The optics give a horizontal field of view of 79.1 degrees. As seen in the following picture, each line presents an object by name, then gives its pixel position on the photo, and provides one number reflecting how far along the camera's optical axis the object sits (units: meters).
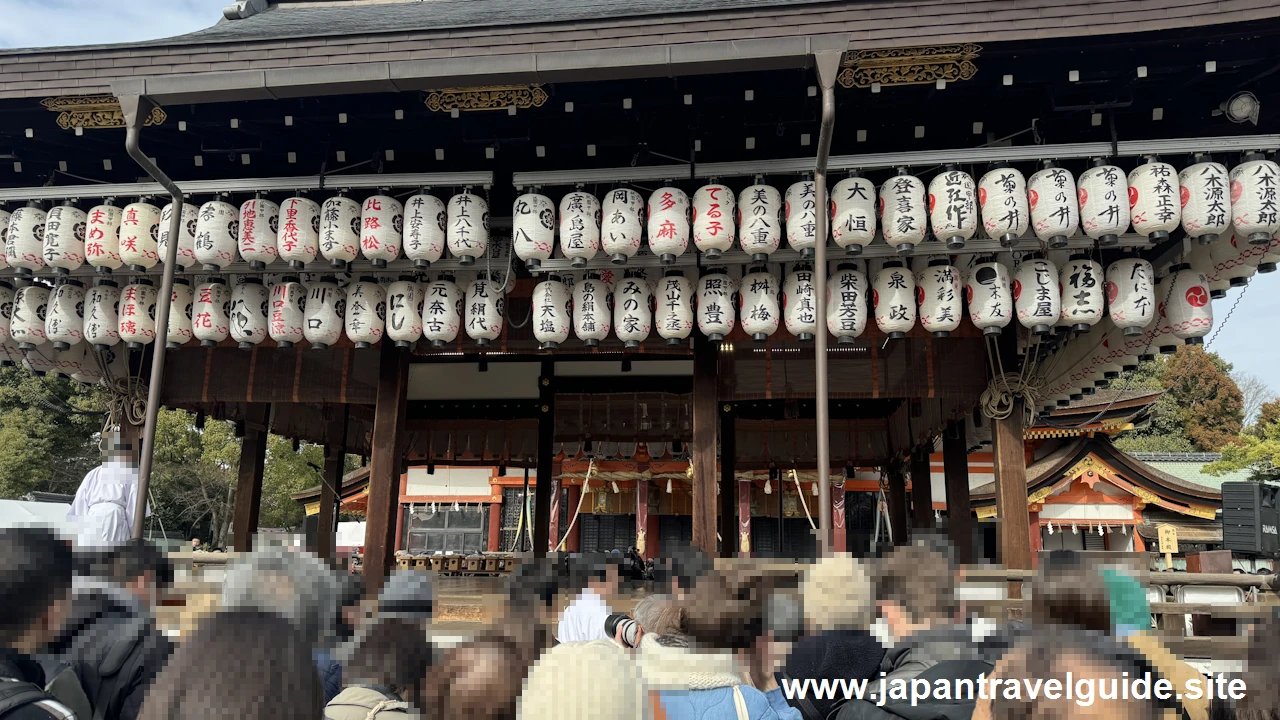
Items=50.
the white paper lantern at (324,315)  7.21
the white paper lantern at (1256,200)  5.73
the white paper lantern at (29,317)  7.54
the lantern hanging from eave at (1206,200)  5.80
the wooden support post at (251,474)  9.96
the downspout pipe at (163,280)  6.14
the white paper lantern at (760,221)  6.33
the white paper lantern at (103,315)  7.45
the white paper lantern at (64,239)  7.02
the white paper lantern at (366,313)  7.20
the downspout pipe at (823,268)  5.40
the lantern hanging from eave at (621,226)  6.41
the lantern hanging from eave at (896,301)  6.57
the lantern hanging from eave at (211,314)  7.29
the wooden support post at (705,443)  6.89
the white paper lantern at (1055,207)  5.96
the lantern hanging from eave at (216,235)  6.84
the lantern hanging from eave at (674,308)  6.80
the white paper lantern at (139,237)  6.99
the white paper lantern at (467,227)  6.75
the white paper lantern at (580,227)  6.49
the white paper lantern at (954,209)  6.04
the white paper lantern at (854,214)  6.18
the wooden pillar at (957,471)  9.56
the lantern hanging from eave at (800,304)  6.64
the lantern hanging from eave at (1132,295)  6.32
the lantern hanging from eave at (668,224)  6.39
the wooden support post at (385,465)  7.27
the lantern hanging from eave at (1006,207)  6.02
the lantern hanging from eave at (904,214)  6.13
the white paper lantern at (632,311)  6.87
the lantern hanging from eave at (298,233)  6.81
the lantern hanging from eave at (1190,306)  6.48
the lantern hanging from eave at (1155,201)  5.86
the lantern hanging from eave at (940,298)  6.49
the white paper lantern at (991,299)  6.41
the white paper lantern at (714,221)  6.36
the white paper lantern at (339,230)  6.79
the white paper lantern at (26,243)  7.07
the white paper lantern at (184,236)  6.96
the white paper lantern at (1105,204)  5.91
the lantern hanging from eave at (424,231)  6.71
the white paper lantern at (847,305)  6.59
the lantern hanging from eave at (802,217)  6.30
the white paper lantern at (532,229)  6.60
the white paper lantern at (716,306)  6.73
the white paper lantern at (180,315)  7.41
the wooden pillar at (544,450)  10.61
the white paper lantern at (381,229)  6.74
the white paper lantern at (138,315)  7.40
